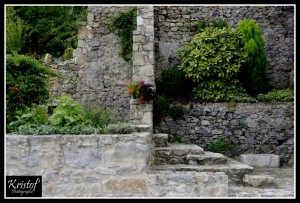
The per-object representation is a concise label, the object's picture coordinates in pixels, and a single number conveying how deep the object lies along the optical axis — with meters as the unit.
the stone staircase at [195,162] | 6.62
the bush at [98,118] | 6.58
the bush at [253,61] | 9.72
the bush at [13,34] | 11.31
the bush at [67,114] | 6.11
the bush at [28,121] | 6.04
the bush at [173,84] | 10.00
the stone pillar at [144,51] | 8.83
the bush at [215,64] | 9.64
